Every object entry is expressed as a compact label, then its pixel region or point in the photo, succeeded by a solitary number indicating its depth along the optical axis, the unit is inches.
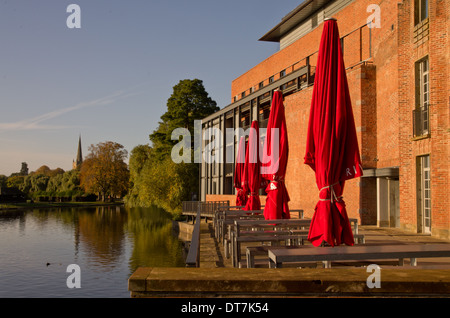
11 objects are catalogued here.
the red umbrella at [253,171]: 566.9
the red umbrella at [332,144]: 245.8
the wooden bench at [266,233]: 276.5
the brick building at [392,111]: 529.0
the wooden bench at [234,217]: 440.4
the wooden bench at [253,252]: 223.8
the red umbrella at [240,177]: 737.6
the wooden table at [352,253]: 184.1
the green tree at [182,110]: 2175.2
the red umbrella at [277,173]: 398.9
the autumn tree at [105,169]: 3280.0
